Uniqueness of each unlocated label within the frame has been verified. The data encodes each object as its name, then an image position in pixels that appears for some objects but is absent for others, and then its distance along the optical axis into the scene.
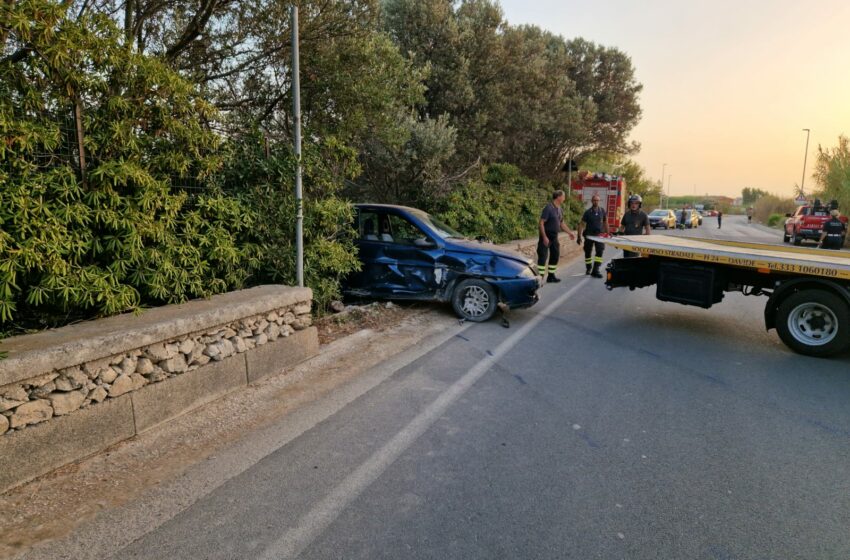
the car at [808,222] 24.36
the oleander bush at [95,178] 3.64
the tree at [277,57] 7.39
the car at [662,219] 35.31
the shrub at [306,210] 6.02
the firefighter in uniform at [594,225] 12.30
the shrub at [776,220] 55.53
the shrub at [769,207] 57.79
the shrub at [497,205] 15.01
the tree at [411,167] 13.40
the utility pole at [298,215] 5.91
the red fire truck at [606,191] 26.19
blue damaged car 7.75
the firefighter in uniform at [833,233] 18.55
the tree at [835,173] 28.86
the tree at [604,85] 28.48
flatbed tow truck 6.10
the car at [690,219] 39.21
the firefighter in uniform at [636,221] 11.34
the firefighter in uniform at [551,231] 10.80
